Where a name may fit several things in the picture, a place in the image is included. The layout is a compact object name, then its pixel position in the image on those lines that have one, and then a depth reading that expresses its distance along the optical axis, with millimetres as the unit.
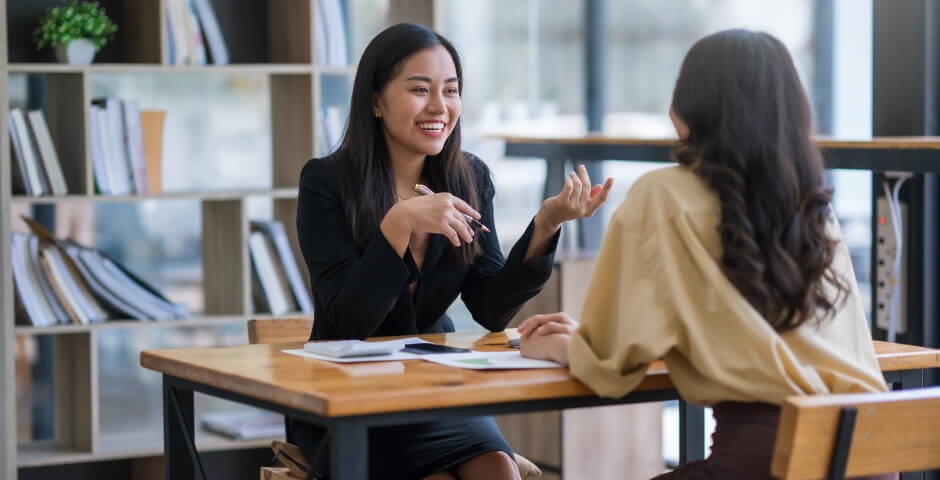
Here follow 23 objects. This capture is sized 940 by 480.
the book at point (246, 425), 6736
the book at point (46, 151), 6299
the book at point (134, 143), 6470
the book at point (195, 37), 6548
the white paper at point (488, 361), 3740
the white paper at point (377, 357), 3866
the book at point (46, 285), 6361
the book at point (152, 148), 6555
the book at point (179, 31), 6480
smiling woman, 4405
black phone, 4061
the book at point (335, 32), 6839
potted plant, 6289
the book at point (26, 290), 6289
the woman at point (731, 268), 3308
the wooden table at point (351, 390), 3255
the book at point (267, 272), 6781
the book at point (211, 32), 6634
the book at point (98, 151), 6381
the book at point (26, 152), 6245
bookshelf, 6241
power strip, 6026
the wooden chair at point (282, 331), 4777
